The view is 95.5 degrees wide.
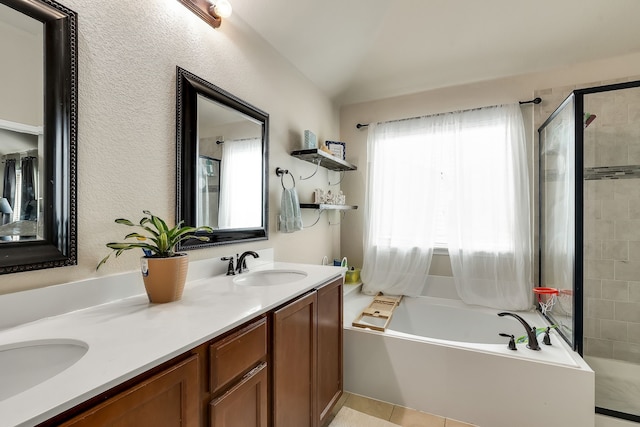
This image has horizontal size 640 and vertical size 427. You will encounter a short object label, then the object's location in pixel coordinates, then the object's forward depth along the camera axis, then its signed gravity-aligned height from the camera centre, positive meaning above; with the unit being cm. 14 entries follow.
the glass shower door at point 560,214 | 188 -1
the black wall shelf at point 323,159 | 227 +46
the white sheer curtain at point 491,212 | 242 +1
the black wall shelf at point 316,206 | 232 +6
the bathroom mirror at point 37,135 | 87 +25
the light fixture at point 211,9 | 146 +106
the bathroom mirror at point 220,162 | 141 +29
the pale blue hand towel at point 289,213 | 213 +0
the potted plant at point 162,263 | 106 -18
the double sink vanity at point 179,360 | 58 -38
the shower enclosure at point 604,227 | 211 -12
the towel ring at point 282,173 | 215 +31
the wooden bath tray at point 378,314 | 212 -81
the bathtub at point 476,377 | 159 -101
